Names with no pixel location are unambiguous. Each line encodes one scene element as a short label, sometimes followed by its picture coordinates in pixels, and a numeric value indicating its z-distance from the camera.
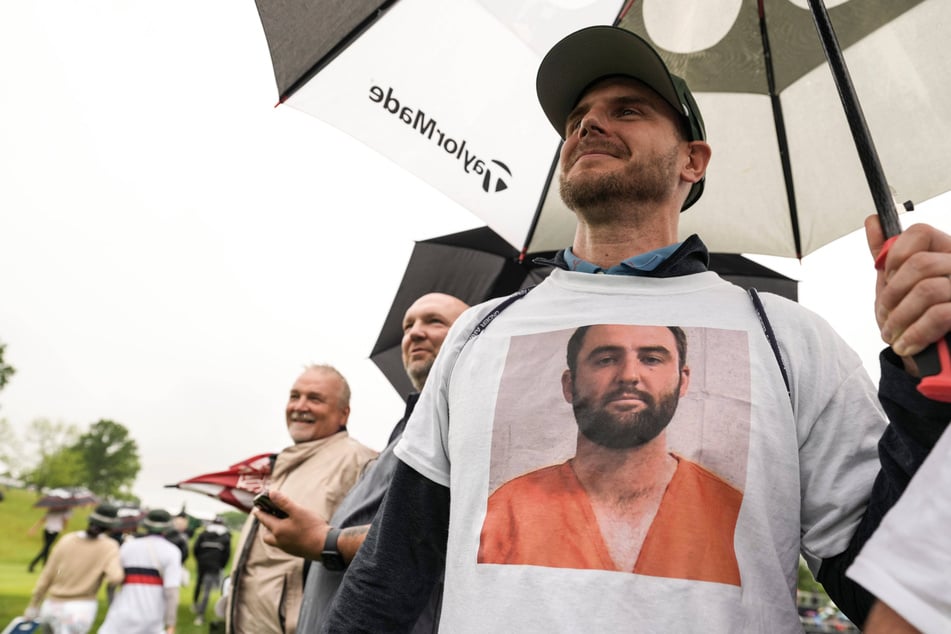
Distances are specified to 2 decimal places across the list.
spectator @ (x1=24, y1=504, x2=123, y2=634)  8.40
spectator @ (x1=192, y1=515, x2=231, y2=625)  13.98
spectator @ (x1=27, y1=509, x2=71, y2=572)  16.13
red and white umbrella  4.32
